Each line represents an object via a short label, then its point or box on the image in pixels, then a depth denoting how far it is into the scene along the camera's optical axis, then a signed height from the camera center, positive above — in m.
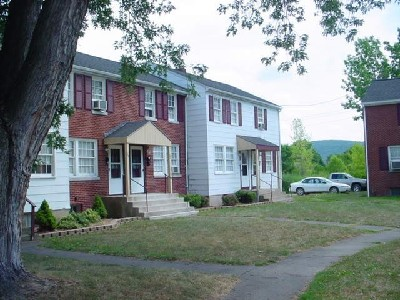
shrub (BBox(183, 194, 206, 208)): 23.88 -1.12
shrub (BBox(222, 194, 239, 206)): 26.25 -1.32
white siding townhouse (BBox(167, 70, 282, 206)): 26.33 +1.89
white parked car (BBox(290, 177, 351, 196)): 38.16 -1.06
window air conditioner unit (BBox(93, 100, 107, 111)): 20.19 +3.05
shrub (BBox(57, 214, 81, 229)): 15.91 -1.40
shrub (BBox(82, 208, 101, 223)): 17.14 -1.27
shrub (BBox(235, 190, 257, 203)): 27.45 -1.17
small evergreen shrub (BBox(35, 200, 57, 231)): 15.77 -1.22
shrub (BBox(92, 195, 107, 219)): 18.98 -1.09
